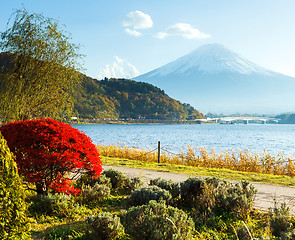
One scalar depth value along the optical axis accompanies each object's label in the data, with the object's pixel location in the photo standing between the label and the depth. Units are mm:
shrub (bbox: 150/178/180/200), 7180
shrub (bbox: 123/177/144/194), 8139
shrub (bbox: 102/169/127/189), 8625
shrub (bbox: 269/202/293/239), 5479
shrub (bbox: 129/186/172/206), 6480
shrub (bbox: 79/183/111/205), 6934
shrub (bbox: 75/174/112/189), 8109
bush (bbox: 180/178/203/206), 7055
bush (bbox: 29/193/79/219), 5977
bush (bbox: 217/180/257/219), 6277
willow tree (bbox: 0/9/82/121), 15531
